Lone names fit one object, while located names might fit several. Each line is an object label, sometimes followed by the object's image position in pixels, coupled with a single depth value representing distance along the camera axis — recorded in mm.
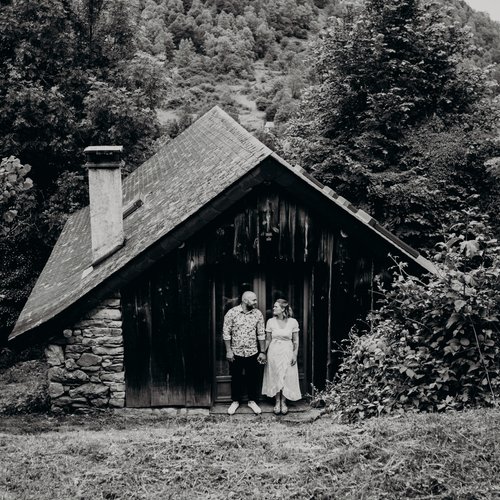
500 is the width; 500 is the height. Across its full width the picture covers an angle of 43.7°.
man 8883
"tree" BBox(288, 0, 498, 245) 18484
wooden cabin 8961
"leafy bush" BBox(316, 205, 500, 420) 6543
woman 8961
